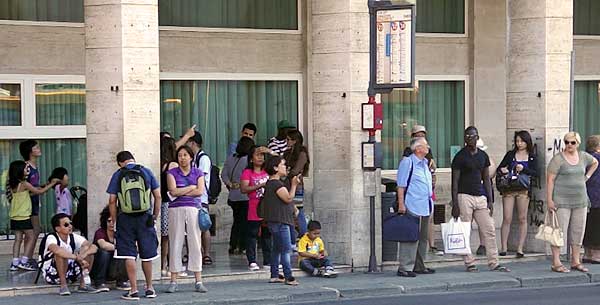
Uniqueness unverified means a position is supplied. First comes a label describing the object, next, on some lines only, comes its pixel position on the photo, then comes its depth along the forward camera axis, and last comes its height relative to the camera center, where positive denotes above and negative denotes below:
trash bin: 17.30 -1.78
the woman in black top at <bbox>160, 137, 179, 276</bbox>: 15.67 -1.04
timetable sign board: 16.64 +0.98
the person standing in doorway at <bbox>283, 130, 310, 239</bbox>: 17.64 -0.63
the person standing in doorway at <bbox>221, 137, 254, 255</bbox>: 17.78 -1.03
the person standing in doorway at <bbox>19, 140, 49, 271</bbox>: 16.81 -0.84
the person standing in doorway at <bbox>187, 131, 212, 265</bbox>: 16.60 -0.67
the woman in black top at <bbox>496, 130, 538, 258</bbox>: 18.16 -0.84
